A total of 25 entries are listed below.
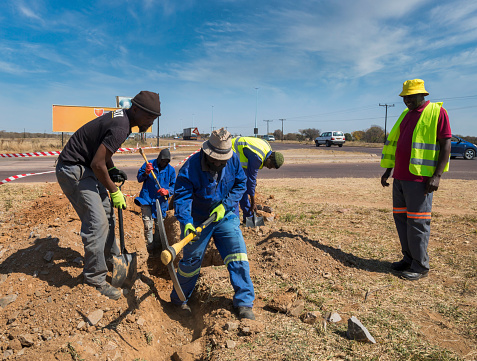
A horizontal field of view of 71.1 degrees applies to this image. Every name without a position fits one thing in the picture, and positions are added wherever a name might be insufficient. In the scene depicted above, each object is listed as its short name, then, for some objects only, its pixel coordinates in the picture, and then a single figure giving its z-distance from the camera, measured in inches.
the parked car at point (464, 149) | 799.7
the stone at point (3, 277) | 140.5
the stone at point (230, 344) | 102.6
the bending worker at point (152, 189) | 202.1
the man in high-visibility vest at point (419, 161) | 145.4
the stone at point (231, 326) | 109.9
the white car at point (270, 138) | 2409.0
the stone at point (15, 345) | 101.0
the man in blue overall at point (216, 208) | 117.7
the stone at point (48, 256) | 155.9
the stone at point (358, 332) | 103.3
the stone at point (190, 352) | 105.3
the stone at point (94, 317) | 114.5
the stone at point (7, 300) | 126.3
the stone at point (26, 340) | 102.5
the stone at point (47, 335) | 106.6
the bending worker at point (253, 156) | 207.8
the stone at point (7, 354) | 97.1
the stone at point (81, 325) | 111.2
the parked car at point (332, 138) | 1396.4
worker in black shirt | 123.9
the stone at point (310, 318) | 114.3
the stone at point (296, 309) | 119.2
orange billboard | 868.6
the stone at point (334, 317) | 115.0
